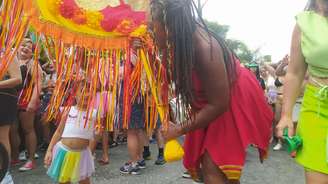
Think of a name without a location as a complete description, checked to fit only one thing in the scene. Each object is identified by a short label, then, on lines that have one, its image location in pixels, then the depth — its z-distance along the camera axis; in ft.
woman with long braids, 6.94
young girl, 10.52
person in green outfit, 6.68
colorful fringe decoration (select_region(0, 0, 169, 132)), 7.25
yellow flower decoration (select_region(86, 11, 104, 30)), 7.47
